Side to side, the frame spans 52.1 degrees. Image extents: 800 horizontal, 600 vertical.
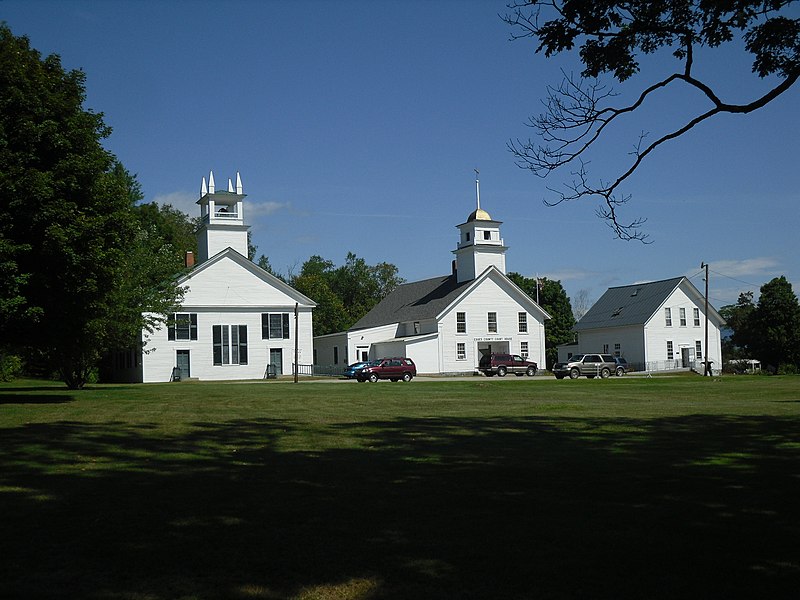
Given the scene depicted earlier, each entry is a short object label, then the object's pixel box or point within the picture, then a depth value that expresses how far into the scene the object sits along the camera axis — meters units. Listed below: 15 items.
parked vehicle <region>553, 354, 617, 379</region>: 54.56
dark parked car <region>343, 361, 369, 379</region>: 55.39
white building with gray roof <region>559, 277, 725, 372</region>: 68.00
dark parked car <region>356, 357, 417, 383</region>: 49.84
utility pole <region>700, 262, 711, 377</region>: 56.97
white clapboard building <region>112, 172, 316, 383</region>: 58.69
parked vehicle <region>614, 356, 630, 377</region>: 58.38
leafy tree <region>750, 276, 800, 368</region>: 65.50
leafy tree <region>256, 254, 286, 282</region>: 109.11
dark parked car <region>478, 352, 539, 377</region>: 59.44
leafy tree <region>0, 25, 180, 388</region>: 22.16
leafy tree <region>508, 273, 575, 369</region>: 92.56
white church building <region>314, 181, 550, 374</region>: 65.19
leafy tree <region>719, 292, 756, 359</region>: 77.56
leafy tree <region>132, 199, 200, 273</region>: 62.05
